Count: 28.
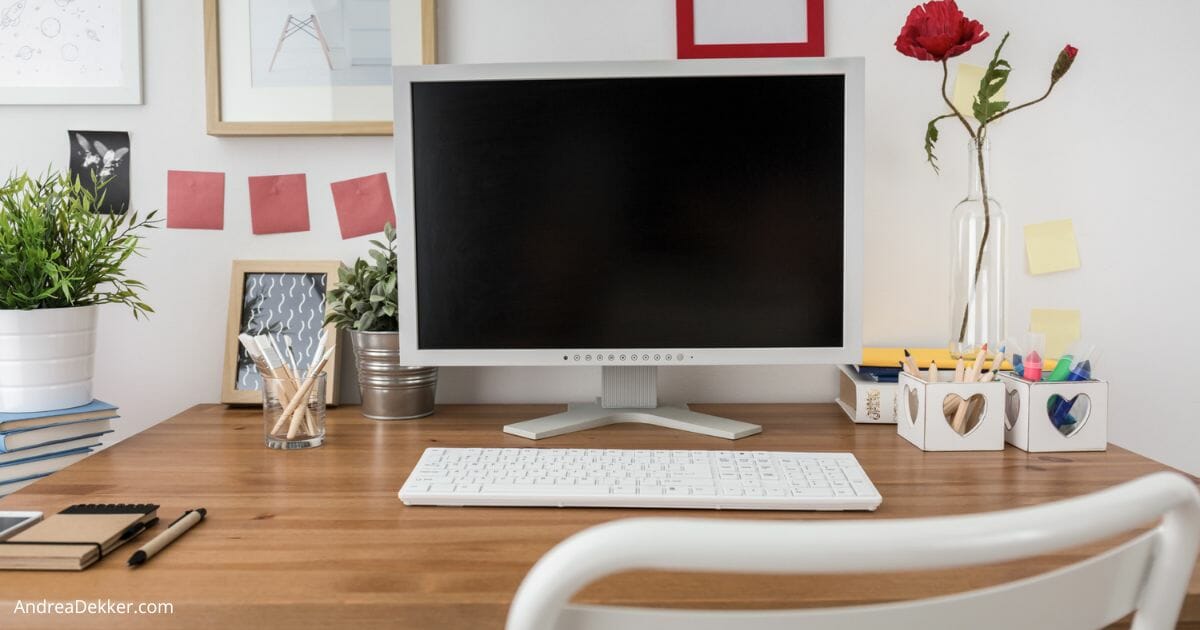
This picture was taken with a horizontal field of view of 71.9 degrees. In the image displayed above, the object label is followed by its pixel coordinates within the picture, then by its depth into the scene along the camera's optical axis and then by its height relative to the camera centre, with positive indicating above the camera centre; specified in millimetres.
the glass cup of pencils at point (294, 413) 1090 -157
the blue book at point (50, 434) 1069 -185
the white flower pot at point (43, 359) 1111 -84
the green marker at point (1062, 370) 1078 -107
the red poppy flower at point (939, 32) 1169 +367
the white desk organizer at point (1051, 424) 1054 -166
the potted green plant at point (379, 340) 1230 -67
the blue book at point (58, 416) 1081 -161
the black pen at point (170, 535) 687 -213
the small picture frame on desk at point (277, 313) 1342 -29
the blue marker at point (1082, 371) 1063 -107
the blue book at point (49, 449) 1073 -206
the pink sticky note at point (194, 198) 1369 +163
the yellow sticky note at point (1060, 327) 1356 -64
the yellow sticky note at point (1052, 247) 1347 +68
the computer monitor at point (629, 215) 1139 +107
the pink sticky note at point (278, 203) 1373 +154
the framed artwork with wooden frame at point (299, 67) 1334 +370
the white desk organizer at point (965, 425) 1058 -169
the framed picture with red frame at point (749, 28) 1325 +422
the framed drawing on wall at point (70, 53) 1350 +400
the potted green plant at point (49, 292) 1107 +8
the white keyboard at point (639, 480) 829 -199
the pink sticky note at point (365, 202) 1370 +153
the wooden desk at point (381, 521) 616 -220
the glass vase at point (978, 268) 1274 +33
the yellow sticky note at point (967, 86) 1331 +327
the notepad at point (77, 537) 673 -206
